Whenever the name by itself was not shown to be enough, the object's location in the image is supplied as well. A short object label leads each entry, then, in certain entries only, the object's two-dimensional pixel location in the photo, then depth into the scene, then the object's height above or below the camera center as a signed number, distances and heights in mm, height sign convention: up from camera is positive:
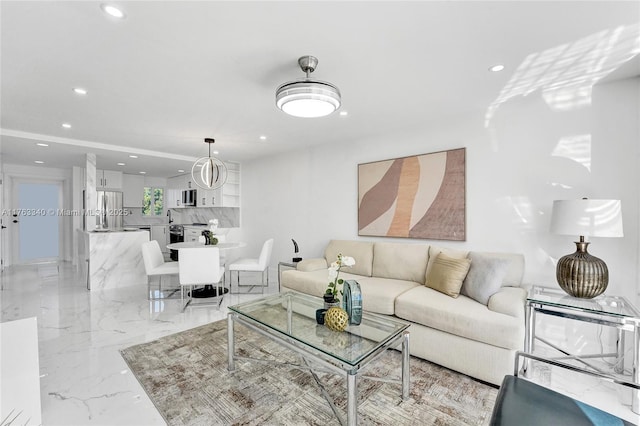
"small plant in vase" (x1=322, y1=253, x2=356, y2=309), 2025 -579
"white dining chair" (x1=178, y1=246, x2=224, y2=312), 3645 -739
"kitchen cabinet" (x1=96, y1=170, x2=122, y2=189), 6855 +734
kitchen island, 4637 -855
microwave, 7008 +309
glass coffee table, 1569 -835
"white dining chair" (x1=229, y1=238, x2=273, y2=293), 4332 -851
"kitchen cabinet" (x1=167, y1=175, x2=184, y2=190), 7684 +764
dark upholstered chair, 1154 -860
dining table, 4227 -1236
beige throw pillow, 2637 -623
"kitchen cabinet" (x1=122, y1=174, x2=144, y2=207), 7520 +522
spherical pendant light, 5989 +766
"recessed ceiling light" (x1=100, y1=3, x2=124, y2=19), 1523 +1095
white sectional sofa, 2098 -818
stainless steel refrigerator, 6844 -26
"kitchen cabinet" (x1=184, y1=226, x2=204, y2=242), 6866 -608
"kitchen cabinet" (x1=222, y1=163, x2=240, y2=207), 6223 +482
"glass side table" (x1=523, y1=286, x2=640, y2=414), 1845 -713
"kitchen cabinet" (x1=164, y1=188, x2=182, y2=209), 7638 +305
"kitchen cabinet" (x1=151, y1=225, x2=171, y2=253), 8093 -739
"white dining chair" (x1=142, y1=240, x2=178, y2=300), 3992 -802
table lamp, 2023 -160
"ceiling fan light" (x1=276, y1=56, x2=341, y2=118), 1921 +783
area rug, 1759 -1290
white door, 6383 -296
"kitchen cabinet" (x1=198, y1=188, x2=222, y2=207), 6243 +267
